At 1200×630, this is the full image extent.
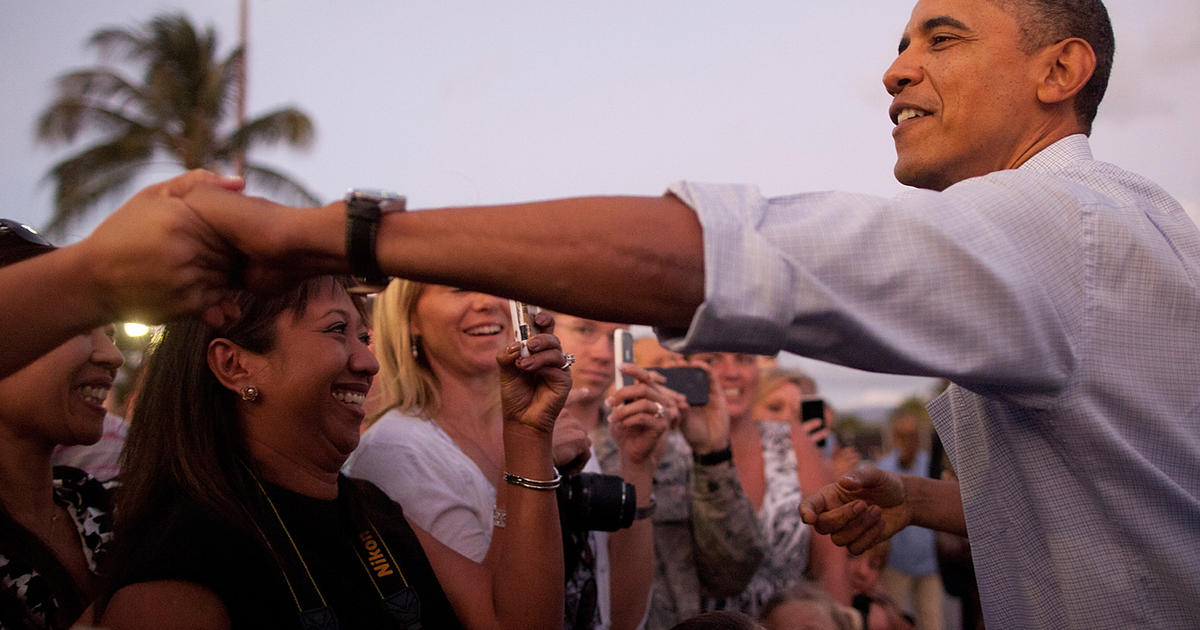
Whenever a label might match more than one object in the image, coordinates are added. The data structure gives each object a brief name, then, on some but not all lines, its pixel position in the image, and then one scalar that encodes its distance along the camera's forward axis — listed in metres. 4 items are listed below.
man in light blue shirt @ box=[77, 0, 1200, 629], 1.38
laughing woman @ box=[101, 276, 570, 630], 2.12
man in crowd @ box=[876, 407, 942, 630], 6.68
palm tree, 20.67
